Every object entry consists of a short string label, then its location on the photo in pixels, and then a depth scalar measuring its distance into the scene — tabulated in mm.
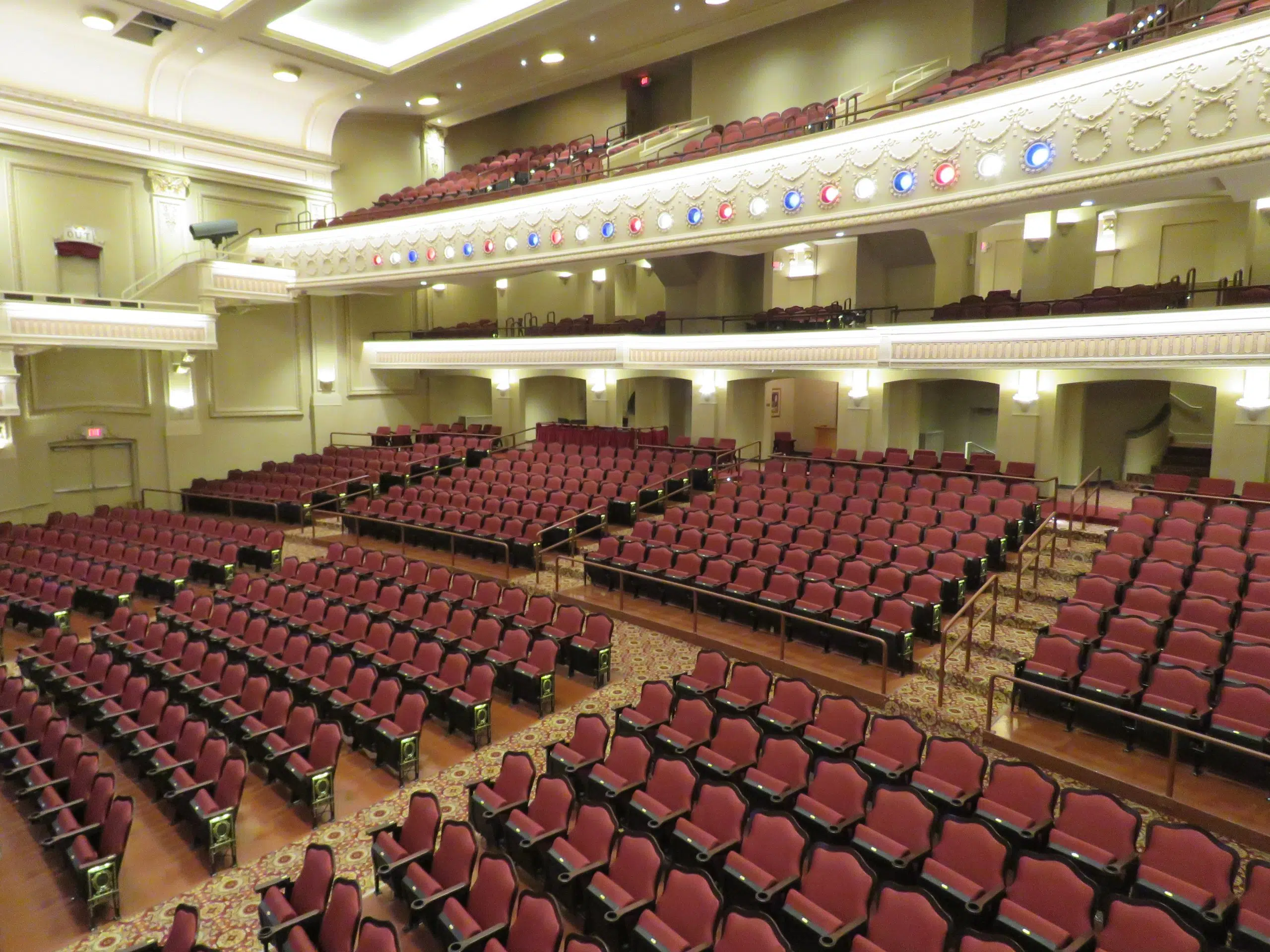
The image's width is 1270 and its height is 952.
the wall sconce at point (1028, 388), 11688
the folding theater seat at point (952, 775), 4758
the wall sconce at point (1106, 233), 14648
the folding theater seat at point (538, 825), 4816
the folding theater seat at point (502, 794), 5152
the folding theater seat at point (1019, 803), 4414
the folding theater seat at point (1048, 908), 3646
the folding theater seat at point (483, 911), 4109
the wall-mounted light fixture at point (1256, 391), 9586
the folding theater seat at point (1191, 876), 3676
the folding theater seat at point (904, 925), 3566
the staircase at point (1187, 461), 13031
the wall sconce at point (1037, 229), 12695
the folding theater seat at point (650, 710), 6031
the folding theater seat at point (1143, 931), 3295
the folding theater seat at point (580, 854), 4516
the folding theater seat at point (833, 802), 4641
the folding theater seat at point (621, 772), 5230
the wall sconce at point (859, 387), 13531
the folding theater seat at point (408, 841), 4715
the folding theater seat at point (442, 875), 4398
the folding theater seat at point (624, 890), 4160
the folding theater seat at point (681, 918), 3836
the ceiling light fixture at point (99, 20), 13398
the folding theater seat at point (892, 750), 5086
